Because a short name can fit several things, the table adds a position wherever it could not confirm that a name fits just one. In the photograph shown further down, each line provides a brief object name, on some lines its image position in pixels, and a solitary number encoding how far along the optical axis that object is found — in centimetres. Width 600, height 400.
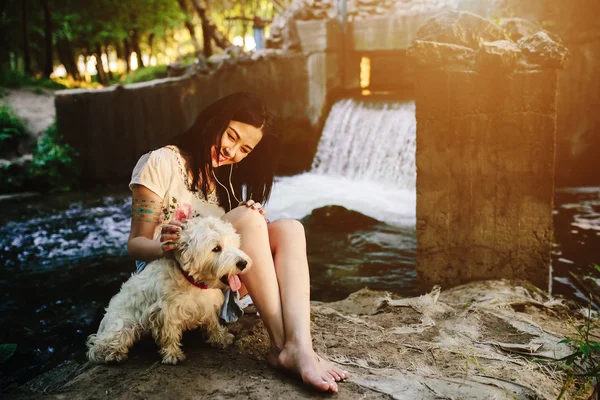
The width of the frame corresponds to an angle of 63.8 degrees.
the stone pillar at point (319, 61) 1094
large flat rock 224
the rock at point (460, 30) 391
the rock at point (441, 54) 384
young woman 241
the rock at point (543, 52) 367
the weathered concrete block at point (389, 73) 1229
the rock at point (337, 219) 710
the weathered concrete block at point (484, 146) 373
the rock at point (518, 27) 468
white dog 223
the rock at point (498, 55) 371
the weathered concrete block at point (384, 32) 1034
